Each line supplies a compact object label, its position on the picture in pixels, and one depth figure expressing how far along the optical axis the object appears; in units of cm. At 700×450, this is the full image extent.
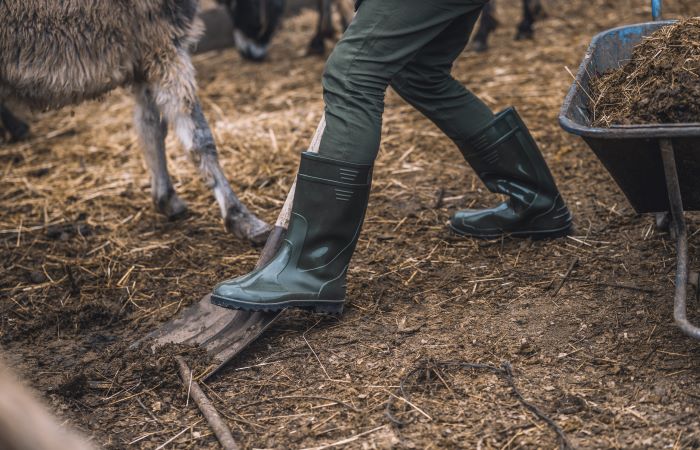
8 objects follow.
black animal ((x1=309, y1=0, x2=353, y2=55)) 716
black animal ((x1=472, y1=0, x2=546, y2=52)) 649
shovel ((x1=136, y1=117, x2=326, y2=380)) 276
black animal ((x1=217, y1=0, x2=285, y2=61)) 701
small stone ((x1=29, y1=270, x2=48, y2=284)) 348
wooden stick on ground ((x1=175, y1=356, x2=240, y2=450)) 228
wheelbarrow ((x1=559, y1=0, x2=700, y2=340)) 220
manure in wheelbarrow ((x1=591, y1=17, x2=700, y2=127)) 239
